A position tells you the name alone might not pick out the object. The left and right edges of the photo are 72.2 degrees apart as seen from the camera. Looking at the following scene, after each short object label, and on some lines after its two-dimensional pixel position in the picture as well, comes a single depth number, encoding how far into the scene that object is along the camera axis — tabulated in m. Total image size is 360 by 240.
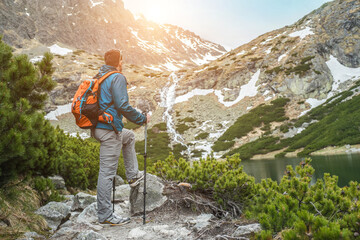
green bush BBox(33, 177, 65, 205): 5.65
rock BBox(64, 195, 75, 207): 6.42
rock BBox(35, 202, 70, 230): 4.46
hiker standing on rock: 4.02
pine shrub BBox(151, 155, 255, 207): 4.96
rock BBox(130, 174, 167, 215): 4.95
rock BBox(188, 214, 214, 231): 3.59
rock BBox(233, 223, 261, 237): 2.93
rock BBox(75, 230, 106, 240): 3.18
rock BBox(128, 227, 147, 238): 3.65
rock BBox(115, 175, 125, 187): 10.76
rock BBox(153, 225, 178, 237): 3.66
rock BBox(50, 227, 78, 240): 3.48
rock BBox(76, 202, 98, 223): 4.50
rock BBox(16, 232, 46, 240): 3.13
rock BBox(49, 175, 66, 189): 8.24
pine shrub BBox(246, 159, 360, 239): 1.89
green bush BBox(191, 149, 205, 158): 37.88
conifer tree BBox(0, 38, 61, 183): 3.52
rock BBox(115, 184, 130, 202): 6.31
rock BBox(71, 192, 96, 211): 5.93
